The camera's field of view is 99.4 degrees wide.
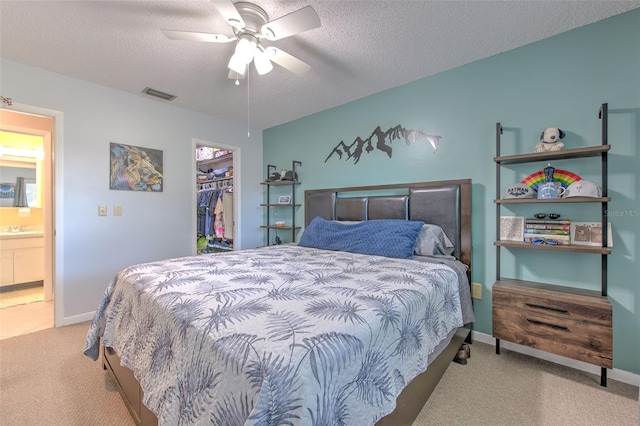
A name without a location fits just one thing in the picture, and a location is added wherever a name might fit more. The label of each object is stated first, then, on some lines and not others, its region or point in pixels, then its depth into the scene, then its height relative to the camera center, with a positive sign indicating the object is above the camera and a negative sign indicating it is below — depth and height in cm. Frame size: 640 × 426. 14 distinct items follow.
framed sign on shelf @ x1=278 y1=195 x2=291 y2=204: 406 +20
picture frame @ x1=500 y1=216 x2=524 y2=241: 218 -13
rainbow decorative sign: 200 +26
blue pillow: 231 -24
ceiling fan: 151 +110
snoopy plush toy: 197 +53
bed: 76 -45
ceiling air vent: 299 +135
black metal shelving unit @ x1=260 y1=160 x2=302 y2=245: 391 +10
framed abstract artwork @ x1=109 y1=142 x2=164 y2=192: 303 +51
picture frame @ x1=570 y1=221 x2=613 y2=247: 185 -16
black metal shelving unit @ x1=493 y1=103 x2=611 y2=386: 176 +9
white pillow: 236 -27
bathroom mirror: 395 +43
